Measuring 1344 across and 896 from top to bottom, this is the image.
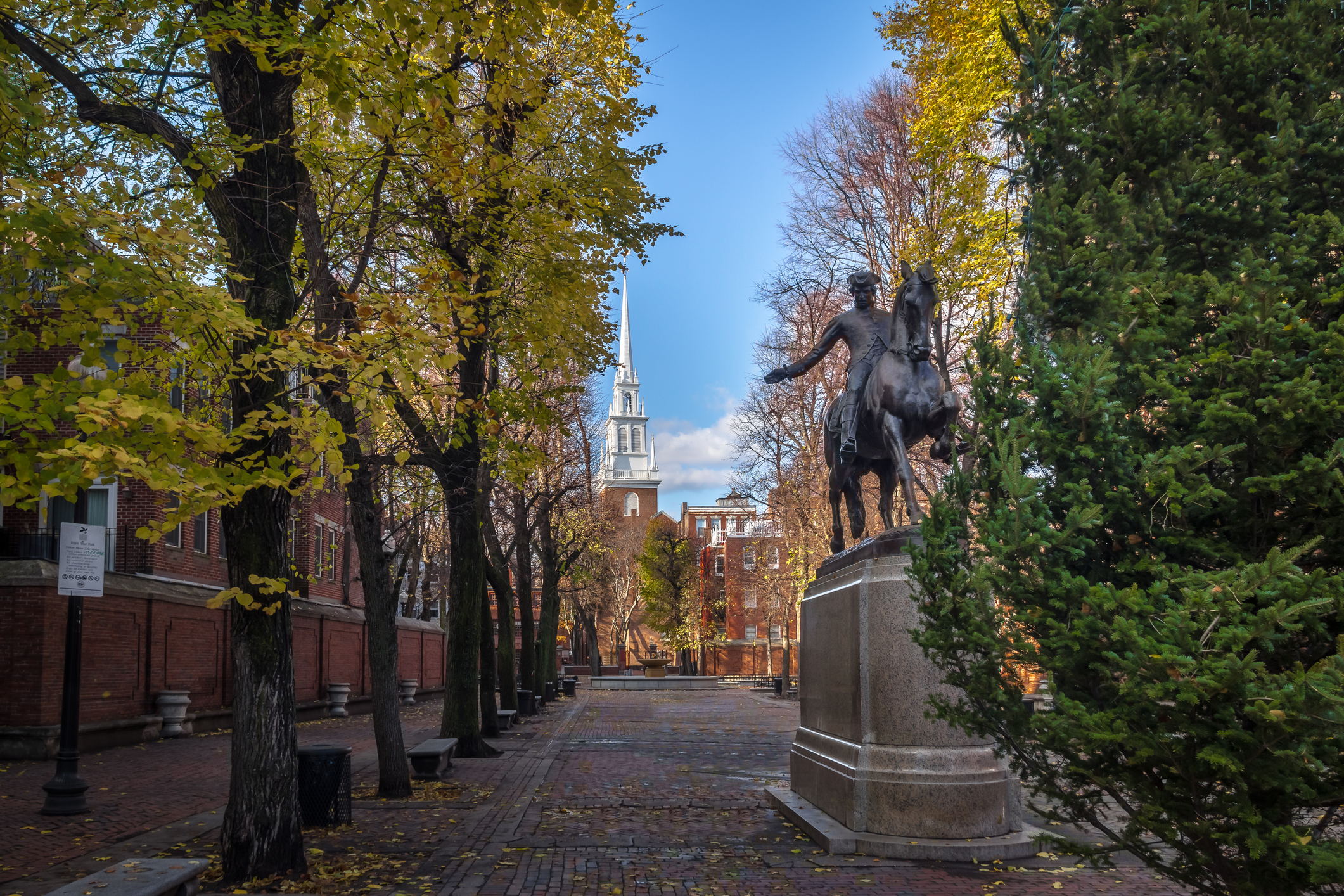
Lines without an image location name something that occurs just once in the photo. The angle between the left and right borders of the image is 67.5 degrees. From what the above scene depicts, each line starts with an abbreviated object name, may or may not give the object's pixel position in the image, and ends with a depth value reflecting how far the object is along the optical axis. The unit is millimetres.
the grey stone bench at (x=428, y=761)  13469
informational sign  11734
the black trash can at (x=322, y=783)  10078
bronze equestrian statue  9969
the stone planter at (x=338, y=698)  29891
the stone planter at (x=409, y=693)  36125
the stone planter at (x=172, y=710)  20769
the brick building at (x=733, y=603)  71812
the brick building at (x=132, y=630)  17062
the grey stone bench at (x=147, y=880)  5836
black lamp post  11055
